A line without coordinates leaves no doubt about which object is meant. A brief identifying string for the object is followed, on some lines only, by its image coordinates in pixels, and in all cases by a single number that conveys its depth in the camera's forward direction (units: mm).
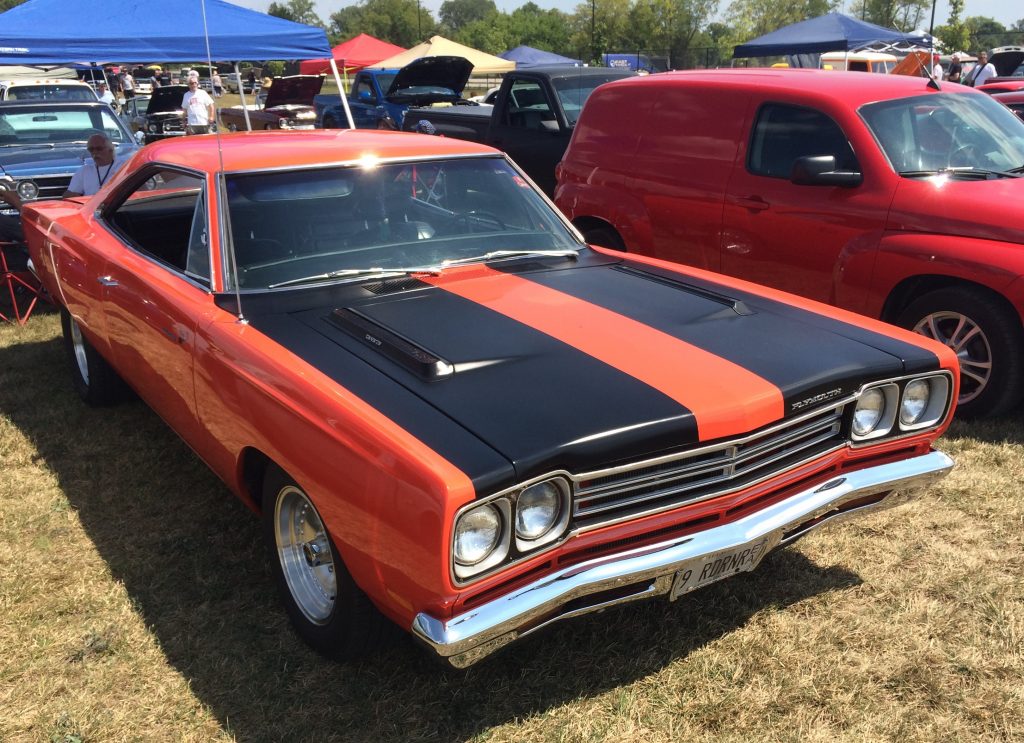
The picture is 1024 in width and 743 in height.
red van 4785
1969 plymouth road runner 2367
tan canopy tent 27797
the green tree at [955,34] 40000
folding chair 7078
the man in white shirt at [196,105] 15427
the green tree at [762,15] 59188
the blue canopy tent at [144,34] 8562
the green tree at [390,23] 89000
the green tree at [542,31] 78688
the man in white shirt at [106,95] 15825
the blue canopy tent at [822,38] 21750
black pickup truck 8883
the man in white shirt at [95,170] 7055
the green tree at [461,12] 140625
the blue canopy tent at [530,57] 33000
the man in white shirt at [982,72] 15330
